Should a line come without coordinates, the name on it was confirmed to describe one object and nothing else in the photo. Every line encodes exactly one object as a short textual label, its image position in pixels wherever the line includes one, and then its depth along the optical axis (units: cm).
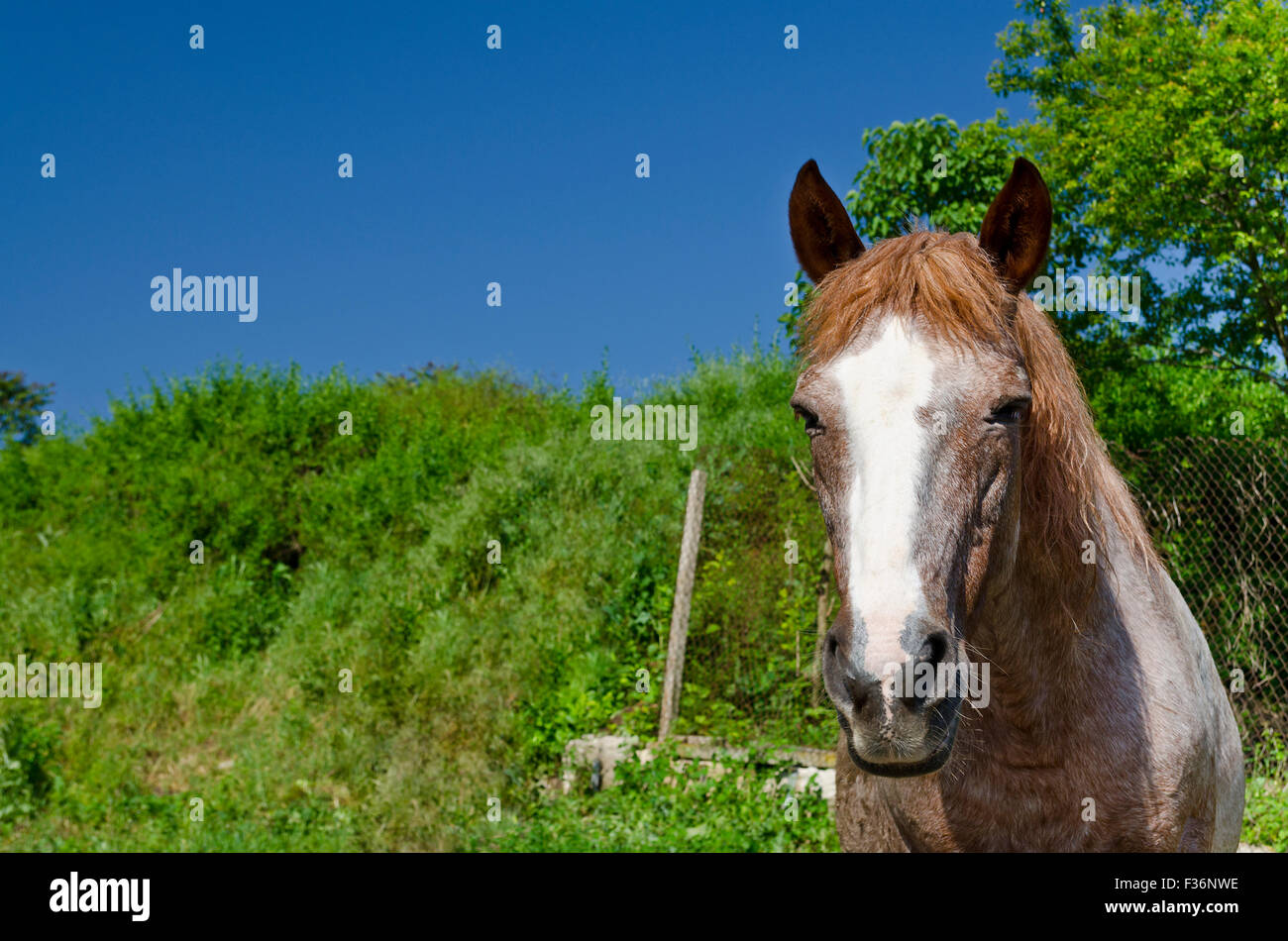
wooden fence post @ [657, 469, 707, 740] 666
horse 171
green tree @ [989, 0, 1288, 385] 683
